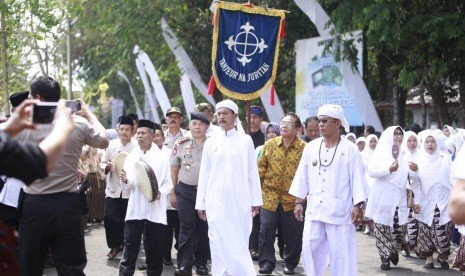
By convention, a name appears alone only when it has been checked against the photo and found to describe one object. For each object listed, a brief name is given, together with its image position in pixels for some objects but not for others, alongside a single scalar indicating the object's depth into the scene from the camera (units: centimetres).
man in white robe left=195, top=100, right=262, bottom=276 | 951
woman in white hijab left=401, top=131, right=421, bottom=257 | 1252
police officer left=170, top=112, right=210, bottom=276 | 1061
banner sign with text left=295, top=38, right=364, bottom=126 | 2012
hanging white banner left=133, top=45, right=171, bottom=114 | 2744
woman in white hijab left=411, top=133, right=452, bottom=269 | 1190
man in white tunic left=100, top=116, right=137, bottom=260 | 1165
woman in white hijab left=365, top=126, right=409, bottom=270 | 1181
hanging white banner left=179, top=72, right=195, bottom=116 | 2492
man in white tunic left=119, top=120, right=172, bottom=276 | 964
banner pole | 1179
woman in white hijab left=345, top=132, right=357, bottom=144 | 1673
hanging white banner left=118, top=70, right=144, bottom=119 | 3618
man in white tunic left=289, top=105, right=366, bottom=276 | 859
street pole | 3646
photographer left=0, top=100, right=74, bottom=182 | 407
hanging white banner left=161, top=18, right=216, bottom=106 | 2446
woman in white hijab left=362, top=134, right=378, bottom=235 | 1606
